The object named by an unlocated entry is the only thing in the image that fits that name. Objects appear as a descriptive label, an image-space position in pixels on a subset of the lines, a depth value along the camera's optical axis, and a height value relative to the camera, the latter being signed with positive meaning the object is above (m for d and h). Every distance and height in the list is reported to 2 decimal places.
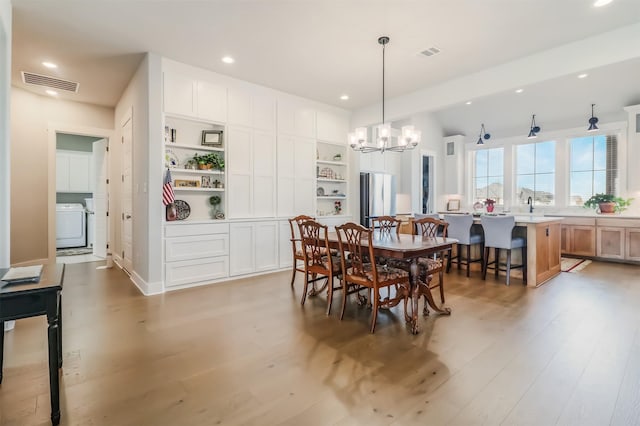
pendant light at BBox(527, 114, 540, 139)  6.69 +1.83
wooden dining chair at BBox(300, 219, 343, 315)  3.30 -0.54
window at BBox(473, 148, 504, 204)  7.73 +0.96
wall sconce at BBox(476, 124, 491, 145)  7.70 +1.93
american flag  4.00 +0.24
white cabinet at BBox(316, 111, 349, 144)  5.83 +1.64
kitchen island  4.29 -0.49
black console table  1.51 -0.48
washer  7.44 -0.38
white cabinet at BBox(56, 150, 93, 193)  7.52 +0.96
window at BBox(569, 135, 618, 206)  6.23 +0.95
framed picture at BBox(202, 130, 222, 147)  4.61 +1.09
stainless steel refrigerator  6.46 +0.35
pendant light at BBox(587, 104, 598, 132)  6.04 +1.73
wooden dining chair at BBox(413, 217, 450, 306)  3.16 -0.54
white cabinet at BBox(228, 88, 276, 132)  4.71 +1.60
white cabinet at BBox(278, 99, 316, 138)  5.27 +1.63
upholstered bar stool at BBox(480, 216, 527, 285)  4.33 -0.37
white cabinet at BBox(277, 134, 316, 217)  5.28 +0.63
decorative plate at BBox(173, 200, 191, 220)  4.36 +0.03
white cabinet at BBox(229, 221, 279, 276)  4.70 -0.56
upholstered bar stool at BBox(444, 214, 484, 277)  4.80 -0.33
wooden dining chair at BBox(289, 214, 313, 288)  3.94 -0.56
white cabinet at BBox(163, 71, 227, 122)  4.11 +1.57
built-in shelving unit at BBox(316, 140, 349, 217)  6.03 +0.63
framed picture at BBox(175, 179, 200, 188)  4.41 +0.40
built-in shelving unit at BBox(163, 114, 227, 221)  4.34 +0.61
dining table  2.78 -0.38
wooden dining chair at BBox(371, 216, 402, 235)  4.07 -0.18
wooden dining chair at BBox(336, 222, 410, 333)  2.84 -0.57
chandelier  3.82 +0.93
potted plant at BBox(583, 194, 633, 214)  5.88 +0.19
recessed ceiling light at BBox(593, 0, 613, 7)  2.82 +1.92
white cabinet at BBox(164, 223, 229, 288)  4.11 -0.59
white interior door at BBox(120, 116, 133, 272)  4.77 +0.21
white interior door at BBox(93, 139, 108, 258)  5.95 +0.28
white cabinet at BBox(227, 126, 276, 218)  4.72 +0.61
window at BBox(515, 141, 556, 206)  6.97 +0.93
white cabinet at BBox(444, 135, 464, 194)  8.05 +1.27
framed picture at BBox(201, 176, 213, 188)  4.63 +0.43
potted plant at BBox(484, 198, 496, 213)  6.49 +0.16
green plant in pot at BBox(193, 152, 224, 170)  4.52 +0.74
